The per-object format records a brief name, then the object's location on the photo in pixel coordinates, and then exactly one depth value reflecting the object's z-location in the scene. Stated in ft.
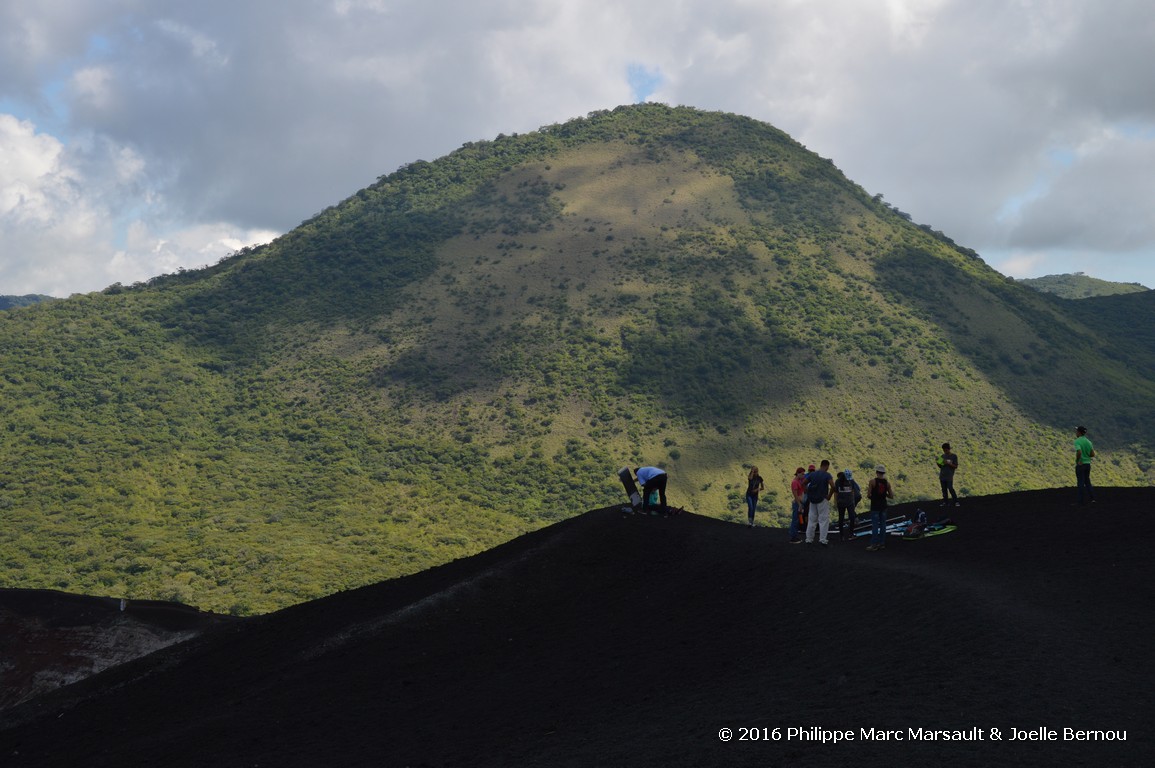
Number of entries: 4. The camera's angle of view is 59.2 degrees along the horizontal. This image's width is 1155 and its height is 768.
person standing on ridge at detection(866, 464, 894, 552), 71.82
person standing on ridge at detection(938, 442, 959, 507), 84.84
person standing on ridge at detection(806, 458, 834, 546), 75.51
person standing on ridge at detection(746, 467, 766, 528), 88.43
